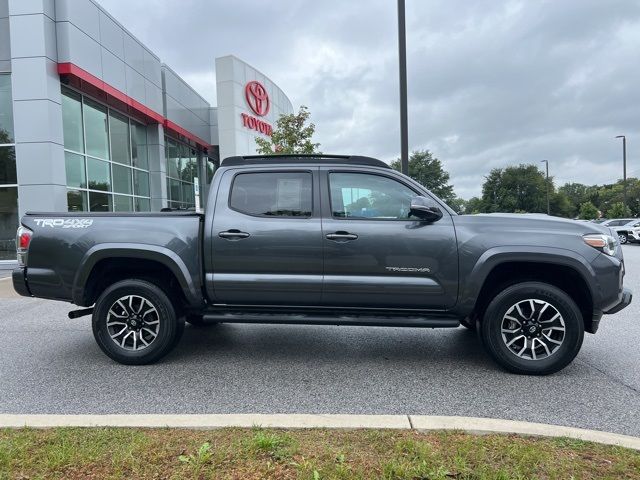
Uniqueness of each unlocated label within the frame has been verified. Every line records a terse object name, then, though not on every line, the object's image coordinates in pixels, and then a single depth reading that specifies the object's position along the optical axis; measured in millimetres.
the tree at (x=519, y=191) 74312
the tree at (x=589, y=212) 61138
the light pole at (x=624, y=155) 41531
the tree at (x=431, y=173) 73938
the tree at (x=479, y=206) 84550
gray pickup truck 4219
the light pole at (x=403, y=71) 9289
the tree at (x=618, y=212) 53512
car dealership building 13039
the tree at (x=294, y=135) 18000
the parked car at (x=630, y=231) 25203
